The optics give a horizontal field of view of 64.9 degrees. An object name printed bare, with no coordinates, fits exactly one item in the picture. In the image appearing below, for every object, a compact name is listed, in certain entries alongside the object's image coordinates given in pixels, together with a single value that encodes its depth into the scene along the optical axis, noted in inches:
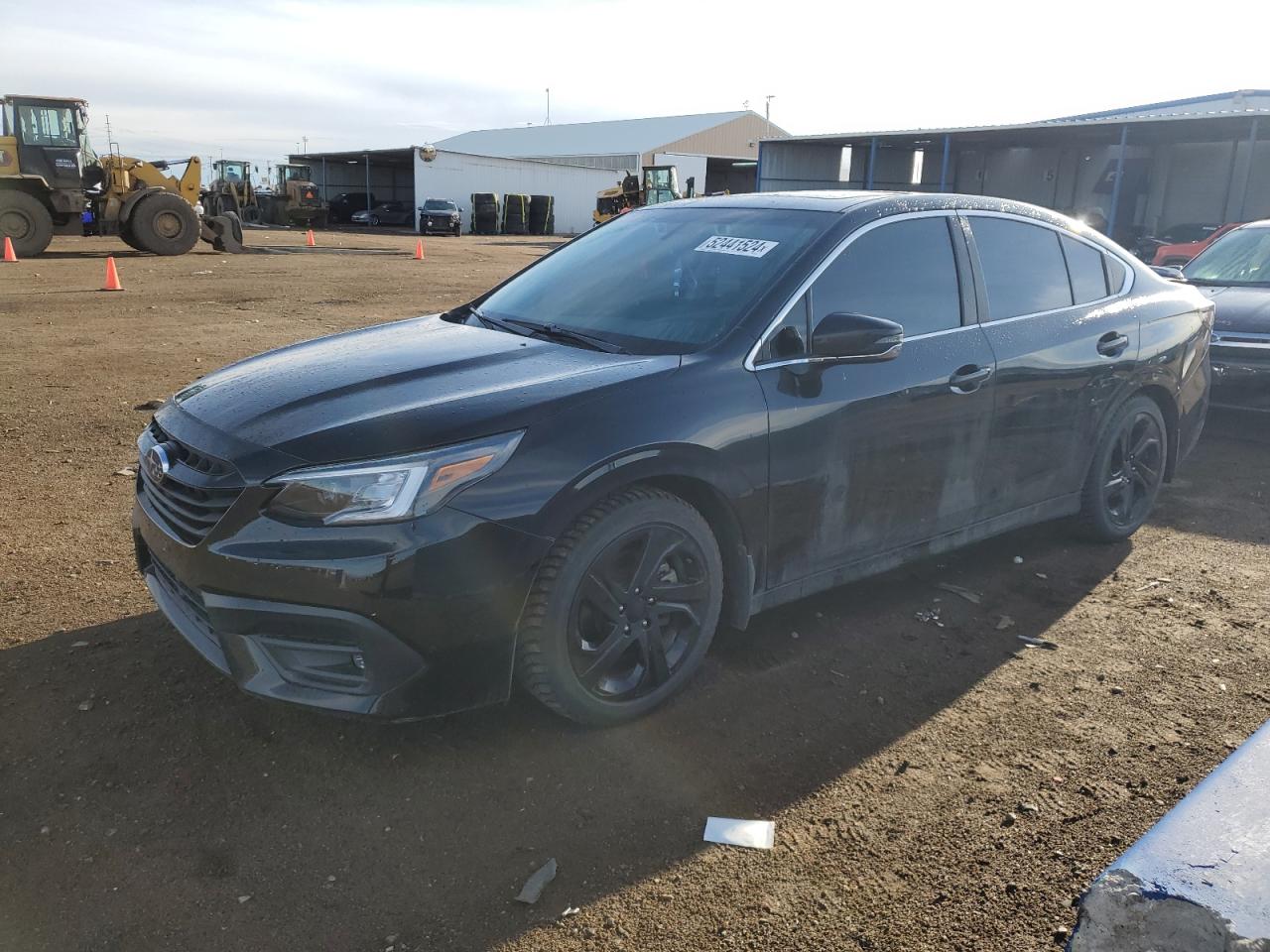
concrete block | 66.4
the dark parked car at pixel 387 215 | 2004.2
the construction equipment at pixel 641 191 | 1512.1
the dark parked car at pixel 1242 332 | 285.7
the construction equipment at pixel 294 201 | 1726.1
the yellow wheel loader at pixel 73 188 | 825.5
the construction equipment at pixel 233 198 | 1599.4
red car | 512.9
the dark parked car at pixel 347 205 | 2108.8
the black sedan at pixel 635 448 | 108.1
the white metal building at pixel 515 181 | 1926.7
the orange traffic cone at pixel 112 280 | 622.7
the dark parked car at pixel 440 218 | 1734.7
